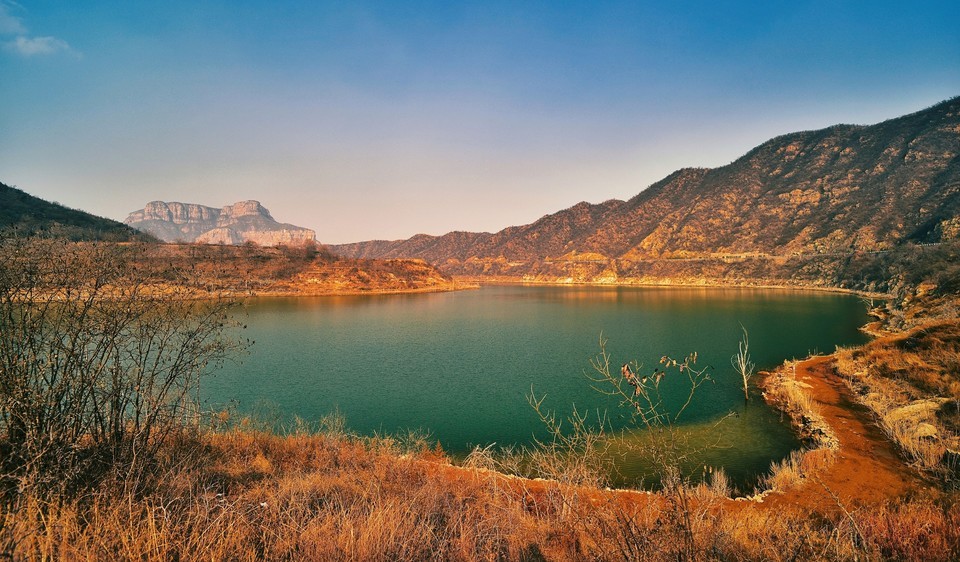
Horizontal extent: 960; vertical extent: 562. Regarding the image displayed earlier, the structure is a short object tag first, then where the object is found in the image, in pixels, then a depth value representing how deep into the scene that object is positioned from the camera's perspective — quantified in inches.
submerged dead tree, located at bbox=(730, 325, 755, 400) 664.6
